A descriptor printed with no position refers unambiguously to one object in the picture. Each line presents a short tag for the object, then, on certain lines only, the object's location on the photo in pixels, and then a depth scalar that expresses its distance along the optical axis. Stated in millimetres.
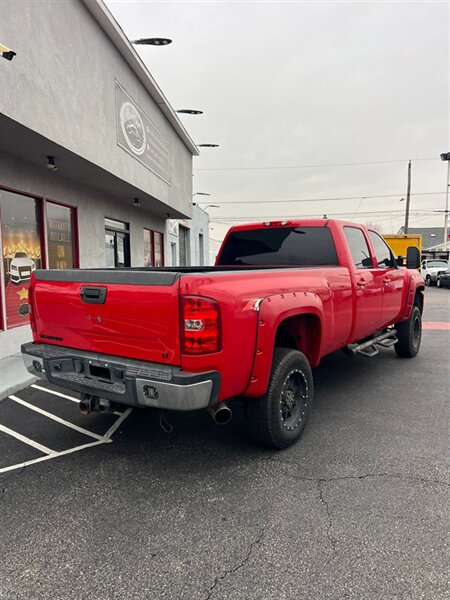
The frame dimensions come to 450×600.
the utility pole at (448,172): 39225
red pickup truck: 2678
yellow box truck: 23031
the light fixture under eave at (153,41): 9836
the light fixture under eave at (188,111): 14523
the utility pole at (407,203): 42750
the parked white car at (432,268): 26270
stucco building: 5793
